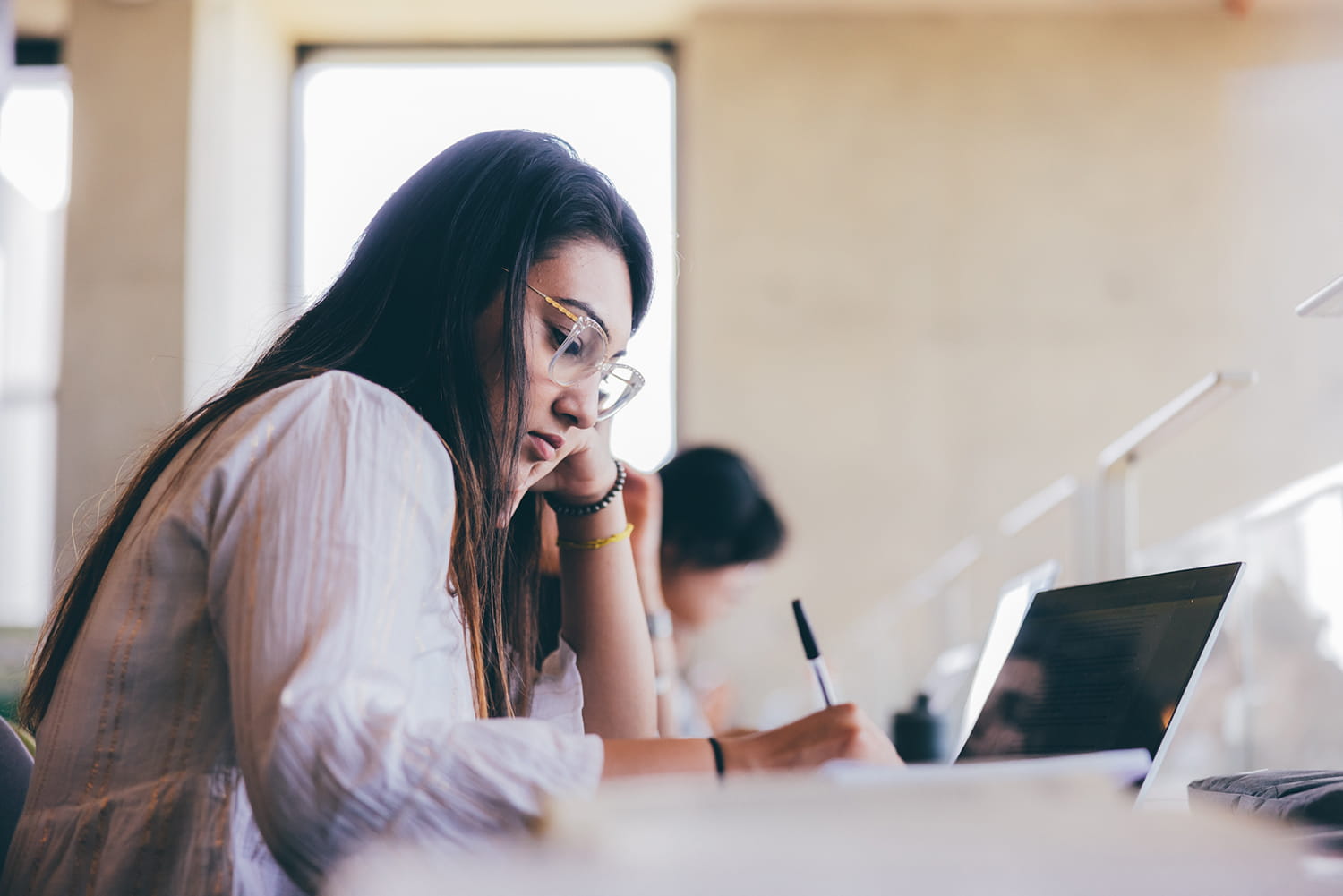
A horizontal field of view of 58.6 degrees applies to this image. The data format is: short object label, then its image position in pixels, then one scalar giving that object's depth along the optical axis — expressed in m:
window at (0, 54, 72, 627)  4.60
